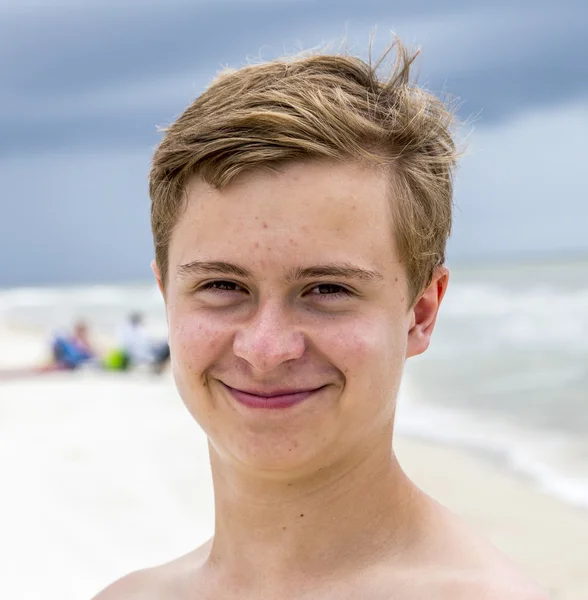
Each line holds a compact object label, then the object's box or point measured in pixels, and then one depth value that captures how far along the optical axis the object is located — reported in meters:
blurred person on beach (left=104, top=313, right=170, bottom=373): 14.24
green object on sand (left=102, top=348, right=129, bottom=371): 14.24
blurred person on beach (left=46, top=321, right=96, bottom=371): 14.26
